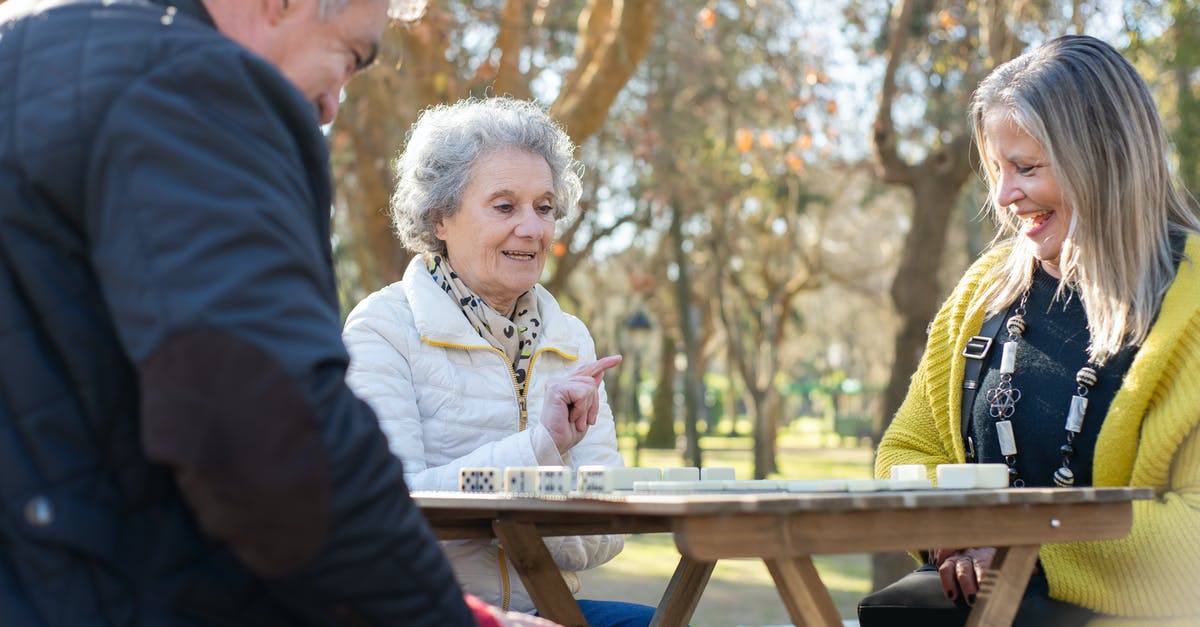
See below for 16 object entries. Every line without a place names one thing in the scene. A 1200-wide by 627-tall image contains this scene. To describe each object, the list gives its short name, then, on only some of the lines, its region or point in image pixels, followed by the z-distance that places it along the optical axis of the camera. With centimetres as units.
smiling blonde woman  288
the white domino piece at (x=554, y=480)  229
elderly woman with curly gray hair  321
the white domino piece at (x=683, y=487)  216
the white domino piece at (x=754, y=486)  220
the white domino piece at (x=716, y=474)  236
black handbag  314
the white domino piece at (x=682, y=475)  236
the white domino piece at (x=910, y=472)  232
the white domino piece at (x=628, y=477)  229
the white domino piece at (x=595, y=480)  222
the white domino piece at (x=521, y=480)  239
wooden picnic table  193
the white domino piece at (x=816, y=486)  212
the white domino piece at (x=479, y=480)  256
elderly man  149
